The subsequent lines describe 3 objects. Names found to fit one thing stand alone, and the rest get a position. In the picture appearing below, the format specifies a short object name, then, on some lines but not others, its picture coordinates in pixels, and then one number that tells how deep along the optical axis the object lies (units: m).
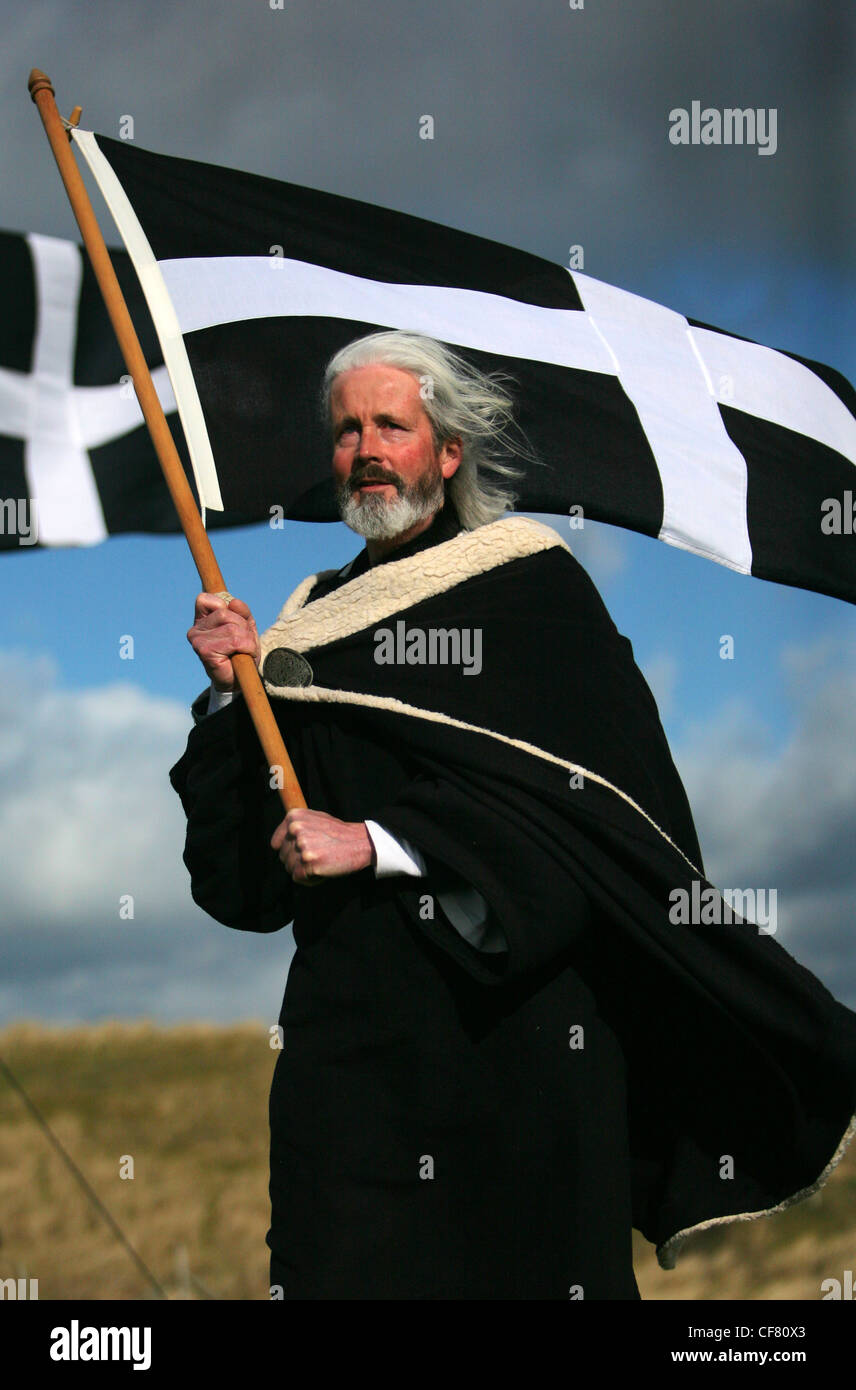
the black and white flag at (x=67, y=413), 4.38
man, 3.27
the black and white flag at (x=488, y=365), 4.43
